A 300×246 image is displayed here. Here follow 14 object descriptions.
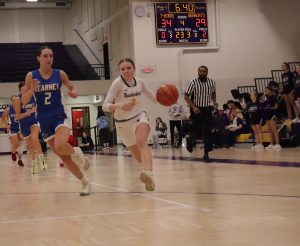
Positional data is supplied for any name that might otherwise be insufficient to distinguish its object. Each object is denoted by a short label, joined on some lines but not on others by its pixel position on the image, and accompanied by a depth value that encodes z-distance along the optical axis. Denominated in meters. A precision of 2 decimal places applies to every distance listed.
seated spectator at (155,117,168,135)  21.03
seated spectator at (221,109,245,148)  16.98
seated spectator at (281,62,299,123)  15.84
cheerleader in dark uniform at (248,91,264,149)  14.96
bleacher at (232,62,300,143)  22.88
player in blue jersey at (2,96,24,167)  13.58
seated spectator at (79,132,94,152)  21.62
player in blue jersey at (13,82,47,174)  10.60
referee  10.73
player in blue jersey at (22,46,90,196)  6.67
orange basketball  6.68
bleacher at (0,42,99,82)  27.28
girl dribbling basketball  6.53
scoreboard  21.89
